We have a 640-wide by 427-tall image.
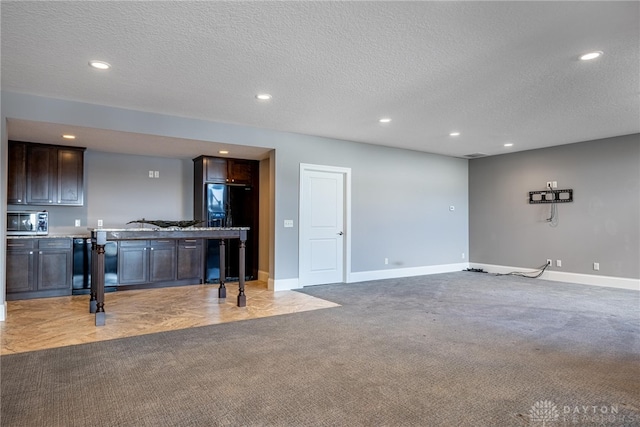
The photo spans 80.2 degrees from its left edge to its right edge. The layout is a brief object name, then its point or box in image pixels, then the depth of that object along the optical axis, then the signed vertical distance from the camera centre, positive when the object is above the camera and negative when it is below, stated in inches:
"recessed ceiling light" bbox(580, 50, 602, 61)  129.3 +56.2
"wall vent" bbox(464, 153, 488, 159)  324.2 +54.9
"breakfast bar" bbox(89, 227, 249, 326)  159.2 -8.6
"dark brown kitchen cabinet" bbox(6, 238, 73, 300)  205.5 -27.1
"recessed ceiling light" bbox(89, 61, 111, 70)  136.6 +56.5
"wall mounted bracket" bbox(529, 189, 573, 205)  281.9 +17.0
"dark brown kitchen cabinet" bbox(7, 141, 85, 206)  216.1 +26.5
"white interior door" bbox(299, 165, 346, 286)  255.6 -5.0
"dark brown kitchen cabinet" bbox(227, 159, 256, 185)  271.4 +34.7
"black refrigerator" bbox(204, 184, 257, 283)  263.6 +0.6
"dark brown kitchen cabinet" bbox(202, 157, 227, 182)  263.3 +35.1
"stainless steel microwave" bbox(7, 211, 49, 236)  214.5 -2.2
